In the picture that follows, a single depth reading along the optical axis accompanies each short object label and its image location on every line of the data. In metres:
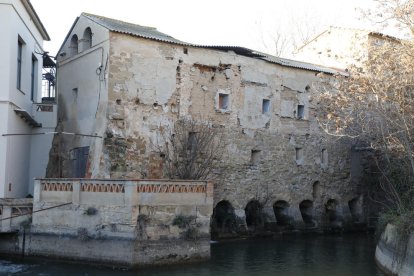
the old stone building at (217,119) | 21.47
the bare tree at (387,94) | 14.59
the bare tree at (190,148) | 22.52
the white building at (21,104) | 19.78
